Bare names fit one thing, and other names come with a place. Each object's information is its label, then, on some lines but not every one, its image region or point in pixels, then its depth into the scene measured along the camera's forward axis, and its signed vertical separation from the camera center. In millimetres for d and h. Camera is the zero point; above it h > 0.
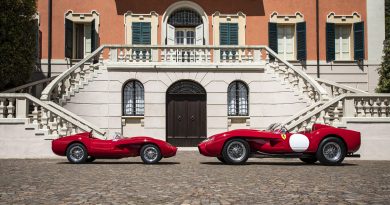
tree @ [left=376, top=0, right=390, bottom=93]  21484 +1871
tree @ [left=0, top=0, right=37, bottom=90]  18109 +2810
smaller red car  12391 -931
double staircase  15500 +931
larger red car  11961 -814
